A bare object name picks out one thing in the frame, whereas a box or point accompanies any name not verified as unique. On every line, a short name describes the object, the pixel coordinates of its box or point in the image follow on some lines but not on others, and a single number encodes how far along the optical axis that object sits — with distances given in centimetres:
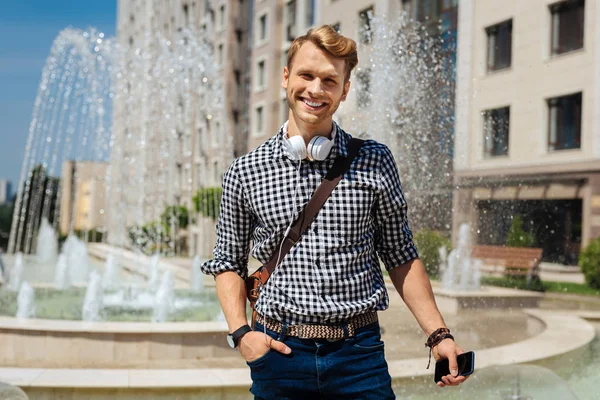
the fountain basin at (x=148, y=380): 476
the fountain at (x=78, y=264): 1703
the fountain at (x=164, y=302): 831
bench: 1455
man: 182
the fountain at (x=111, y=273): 1437
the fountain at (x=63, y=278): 1127
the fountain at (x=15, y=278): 1267
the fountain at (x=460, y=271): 1178
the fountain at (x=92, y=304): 822
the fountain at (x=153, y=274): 1380
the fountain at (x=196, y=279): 1267
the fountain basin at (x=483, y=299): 962
